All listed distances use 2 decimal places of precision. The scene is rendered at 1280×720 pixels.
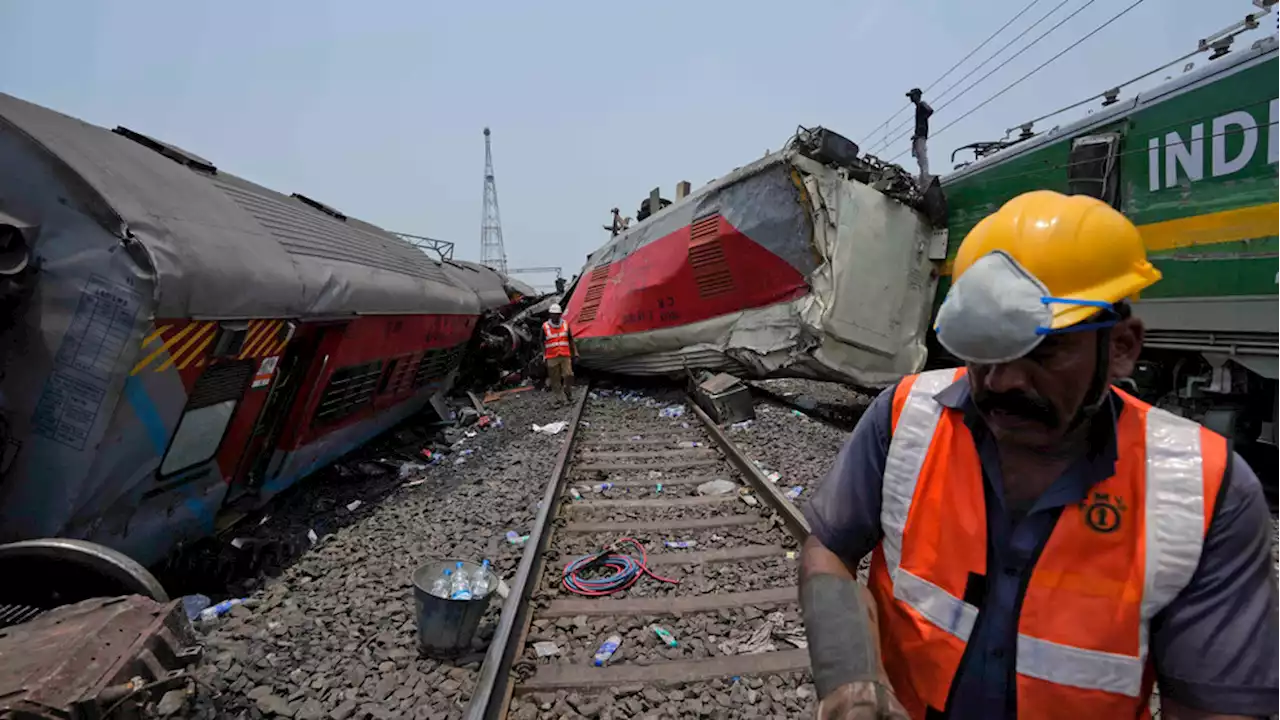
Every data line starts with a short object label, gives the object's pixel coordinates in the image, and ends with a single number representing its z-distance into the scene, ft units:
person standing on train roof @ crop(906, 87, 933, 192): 27.50
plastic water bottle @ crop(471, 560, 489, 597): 10.92
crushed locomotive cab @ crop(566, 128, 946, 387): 25.00
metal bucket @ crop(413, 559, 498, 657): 10.12
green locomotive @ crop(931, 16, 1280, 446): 15.05
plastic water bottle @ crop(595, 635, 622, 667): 9.92
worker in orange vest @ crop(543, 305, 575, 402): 36.14
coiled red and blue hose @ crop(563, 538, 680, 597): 12.22
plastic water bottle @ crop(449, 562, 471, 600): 10.77
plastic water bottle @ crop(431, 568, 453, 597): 10.85
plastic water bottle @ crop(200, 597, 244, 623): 11.50
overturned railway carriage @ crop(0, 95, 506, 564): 9.46
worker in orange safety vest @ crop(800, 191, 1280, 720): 3.28
